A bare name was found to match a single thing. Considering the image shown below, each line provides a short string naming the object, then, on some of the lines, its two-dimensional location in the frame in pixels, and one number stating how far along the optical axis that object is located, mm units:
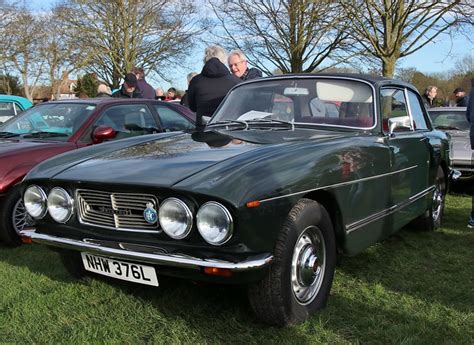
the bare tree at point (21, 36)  26141
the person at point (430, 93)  12117
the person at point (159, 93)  13330
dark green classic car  2582
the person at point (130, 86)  8758
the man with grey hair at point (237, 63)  6326
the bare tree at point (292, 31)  17344
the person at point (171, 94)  14234
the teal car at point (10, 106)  8922
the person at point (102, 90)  10156
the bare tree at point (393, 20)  15250
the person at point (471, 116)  5509
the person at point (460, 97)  11430
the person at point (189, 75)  7396
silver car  7680
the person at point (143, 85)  9389
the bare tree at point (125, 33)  23734
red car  4711
